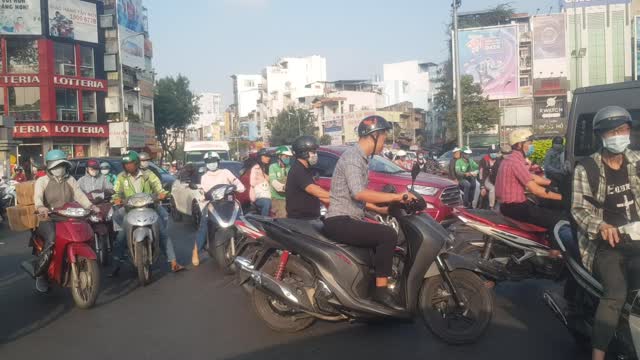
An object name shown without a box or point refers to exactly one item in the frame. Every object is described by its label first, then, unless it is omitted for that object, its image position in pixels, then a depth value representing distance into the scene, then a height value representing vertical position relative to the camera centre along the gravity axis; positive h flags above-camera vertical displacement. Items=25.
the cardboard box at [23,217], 7.44 -0.76
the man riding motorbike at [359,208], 4.95 -0.52
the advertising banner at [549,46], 53.47 +8.20
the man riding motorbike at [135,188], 8.38 -0.51
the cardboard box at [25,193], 8.18 -0.52
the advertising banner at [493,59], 52.81 +7.15
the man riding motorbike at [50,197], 6.77 -0.51
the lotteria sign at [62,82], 39.09 +4.82
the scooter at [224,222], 8.30 -1.00
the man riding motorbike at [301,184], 6.02 -0.37
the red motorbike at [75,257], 6.53 -1.12
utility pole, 24.61 +2.90
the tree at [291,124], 65.00 +2.44
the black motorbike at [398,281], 4.93 -1.14
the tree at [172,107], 57.97 +4.18
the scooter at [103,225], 8.25 -1.01
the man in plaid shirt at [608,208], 3.84 -0.46
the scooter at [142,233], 7.61 -1.01
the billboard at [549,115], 52.41 +2.15
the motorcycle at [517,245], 6.22 -1.08
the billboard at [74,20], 40.47 +9.13
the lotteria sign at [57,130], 39.00 +1.58
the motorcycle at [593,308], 3.62 -1.17
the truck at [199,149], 26.73 +0.01
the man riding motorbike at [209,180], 9.03 -0.47
